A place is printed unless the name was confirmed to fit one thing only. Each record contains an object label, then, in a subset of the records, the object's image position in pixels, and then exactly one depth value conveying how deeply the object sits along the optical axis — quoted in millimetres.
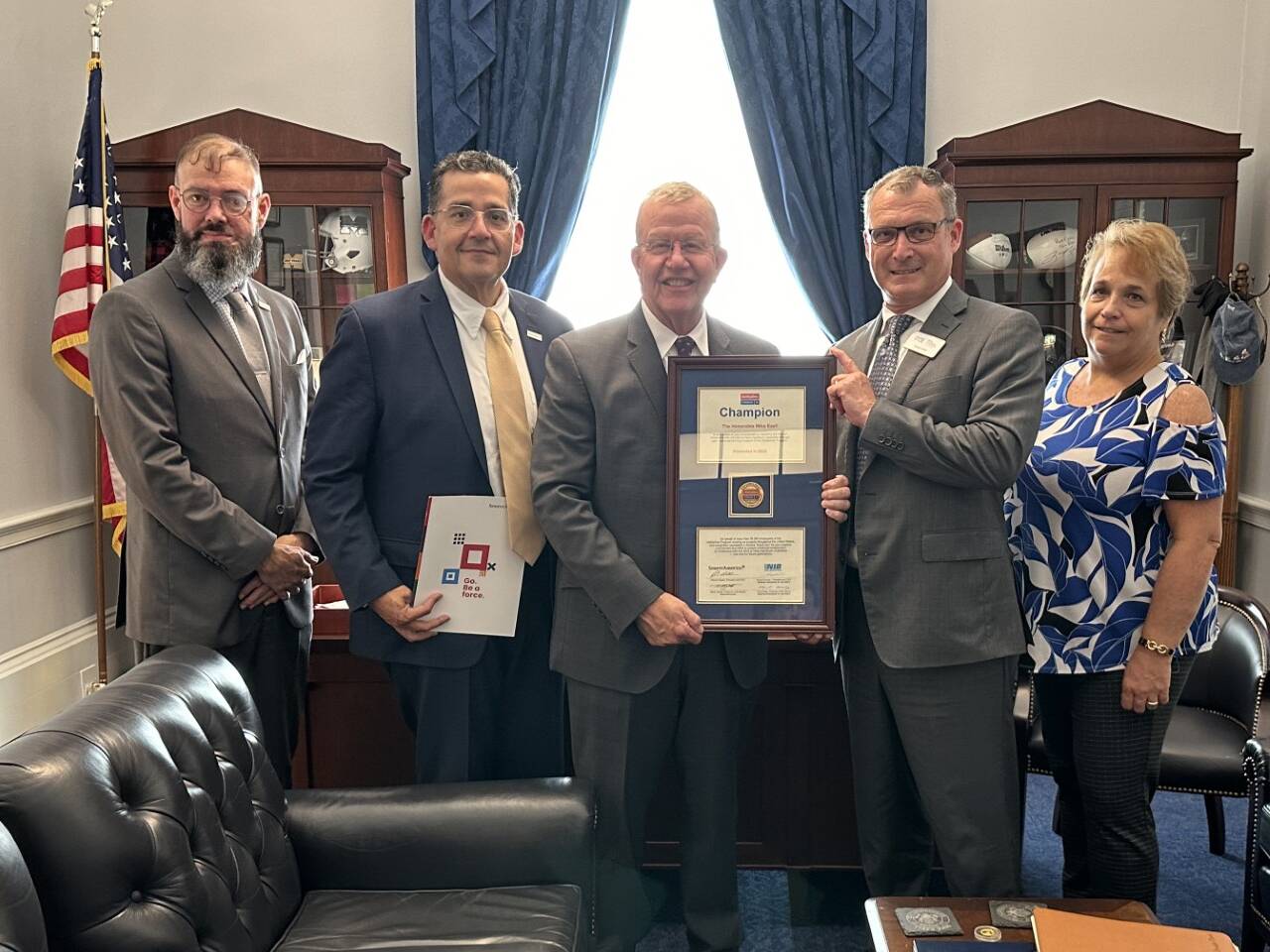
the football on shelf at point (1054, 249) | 4102
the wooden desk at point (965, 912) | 1564
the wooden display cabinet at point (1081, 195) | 4004
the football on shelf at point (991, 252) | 4129
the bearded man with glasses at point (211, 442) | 2143
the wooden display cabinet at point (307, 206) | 4023
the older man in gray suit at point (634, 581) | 1958
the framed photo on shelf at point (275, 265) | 4121
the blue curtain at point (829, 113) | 4301
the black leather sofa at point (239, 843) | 1299
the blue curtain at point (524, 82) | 4301
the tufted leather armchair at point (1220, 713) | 2430
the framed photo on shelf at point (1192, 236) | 4113
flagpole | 3457
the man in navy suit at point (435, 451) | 2061
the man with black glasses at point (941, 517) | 1891
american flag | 3451
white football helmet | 4109
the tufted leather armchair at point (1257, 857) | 2029
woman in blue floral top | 1955
